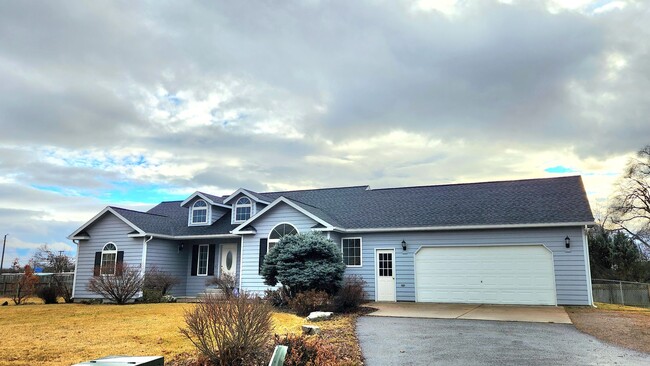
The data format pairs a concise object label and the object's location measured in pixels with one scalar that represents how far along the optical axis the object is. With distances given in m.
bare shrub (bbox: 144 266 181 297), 18.36
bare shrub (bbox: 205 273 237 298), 18.34
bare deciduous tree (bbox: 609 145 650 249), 32.94
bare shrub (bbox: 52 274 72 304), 19.45
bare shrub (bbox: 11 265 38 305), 18.33
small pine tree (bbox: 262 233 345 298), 14.57
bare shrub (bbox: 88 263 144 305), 17.14
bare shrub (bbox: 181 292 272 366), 6.28
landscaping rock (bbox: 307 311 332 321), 12.07
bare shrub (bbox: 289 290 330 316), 13.47
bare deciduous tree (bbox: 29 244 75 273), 31.02
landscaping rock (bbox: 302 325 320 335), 9.55
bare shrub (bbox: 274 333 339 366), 6.28
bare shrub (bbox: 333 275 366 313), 13.74
